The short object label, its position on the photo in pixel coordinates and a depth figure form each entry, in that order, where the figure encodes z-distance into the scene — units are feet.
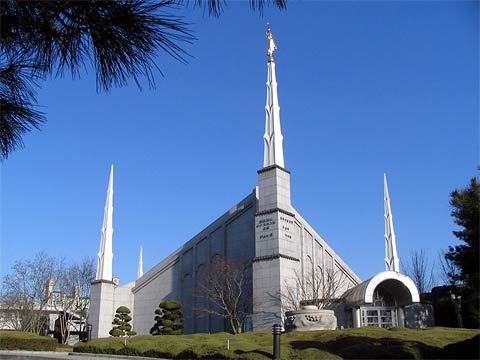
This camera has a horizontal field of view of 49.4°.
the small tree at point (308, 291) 105.19
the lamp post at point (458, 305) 106.08
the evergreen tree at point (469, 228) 81.20
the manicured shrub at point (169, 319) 117.19
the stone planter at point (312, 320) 81.51
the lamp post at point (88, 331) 115.43
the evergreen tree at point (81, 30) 15.93
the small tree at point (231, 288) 118.83
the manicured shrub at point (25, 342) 91.20
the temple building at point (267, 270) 106.32
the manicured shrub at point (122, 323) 128.26
